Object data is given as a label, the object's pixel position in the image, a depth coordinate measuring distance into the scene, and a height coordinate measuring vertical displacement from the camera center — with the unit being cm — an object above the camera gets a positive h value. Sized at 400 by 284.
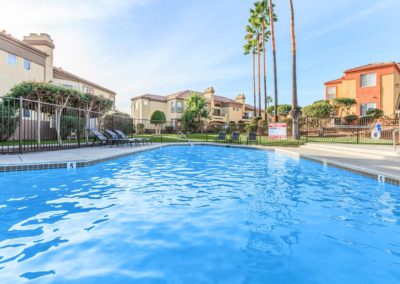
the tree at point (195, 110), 3544 +398
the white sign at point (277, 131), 1734 +38
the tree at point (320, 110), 2347 +253
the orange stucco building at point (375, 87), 2325 +479
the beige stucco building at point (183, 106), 4099 +564
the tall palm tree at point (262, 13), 2600 +1338
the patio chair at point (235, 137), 1869 -2
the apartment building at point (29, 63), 1803 +643
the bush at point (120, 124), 2352 +133
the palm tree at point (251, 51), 3126 +1141
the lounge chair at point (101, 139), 1397 -5
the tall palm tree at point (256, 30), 2754 +1279
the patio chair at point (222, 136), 1956 +7
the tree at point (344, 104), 2381 +313
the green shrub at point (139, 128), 3394 +128
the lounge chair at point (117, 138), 1458 +0
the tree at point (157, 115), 3547 +326
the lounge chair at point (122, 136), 1542 +12
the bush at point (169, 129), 3806 +131
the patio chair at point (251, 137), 1767 -3
